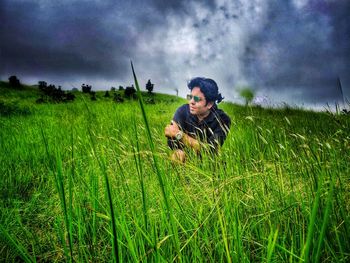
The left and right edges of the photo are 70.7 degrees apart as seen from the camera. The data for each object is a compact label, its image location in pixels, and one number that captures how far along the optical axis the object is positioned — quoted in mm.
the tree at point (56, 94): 12461
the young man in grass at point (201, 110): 3246
